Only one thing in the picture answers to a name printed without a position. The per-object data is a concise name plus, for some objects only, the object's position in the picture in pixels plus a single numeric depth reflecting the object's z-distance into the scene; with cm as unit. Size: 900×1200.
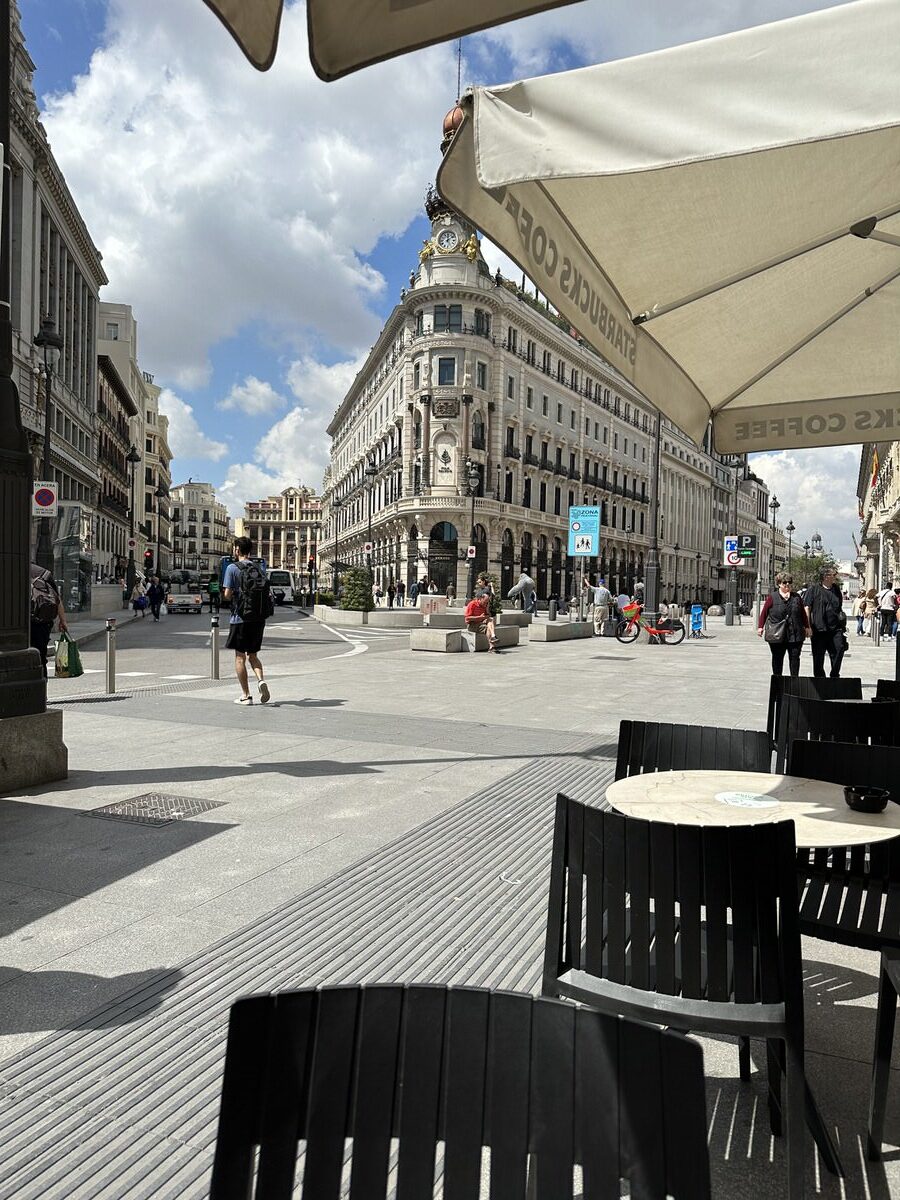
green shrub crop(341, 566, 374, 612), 2988
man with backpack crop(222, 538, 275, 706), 955
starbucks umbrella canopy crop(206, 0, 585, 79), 200
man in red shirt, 1894
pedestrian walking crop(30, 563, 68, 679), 989
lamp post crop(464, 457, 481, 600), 3087
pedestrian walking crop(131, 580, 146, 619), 3834
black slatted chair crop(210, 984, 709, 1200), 114
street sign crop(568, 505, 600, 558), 2488
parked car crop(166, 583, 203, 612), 4354
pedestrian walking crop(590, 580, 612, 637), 2642
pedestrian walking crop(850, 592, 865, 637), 3113
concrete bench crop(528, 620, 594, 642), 2284
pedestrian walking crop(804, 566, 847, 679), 1173
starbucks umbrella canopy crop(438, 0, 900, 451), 208
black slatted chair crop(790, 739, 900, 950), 258
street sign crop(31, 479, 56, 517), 1683
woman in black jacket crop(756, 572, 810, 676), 1053
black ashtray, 283
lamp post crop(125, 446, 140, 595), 5822
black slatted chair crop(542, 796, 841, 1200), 200
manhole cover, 512
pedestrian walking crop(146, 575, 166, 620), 3394
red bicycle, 2323
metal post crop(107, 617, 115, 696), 1076
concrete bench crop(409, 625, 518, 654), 1884
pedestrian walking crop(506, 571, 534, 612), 2692
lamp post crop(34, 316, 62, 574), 1906
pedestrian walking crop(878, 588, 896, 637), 2494
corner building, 5256
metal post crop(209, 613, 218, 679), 1234
